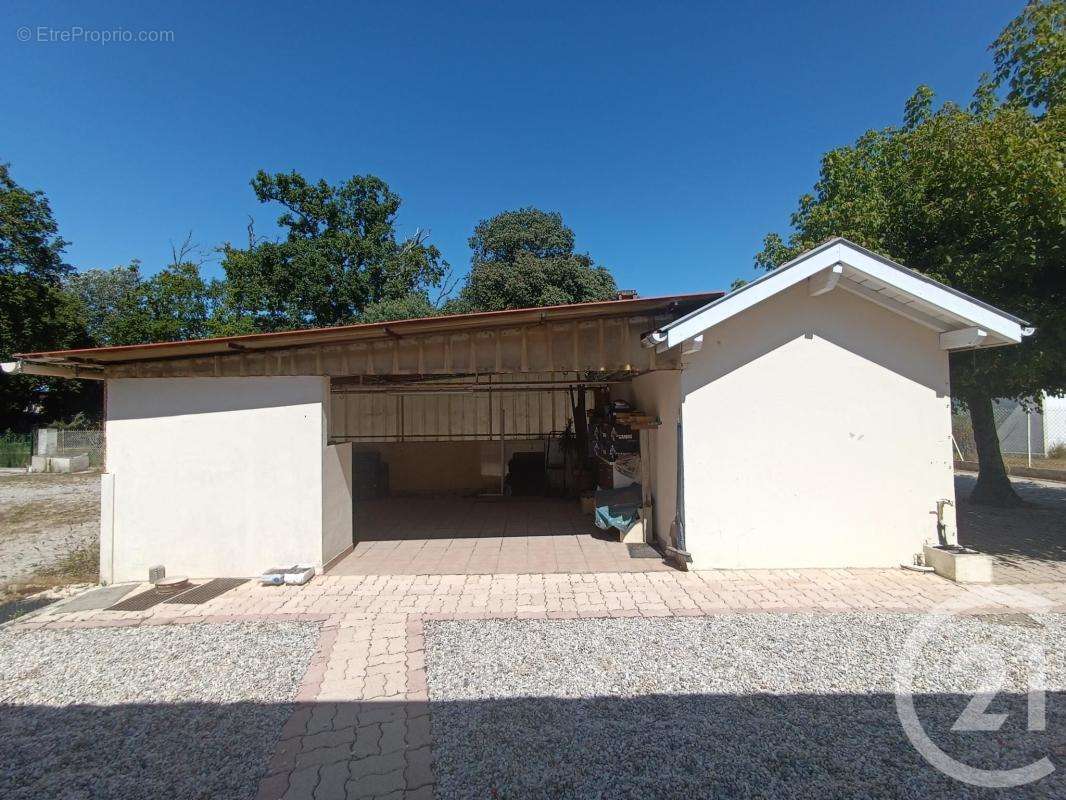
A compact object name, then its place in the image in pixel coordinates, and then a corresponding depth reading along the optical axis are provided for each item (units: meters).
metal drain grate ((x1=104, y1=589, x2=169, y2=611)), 5.49
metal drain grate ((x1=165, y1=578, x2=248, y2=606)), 5.70
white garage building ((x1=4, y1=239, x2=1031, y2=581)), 6.33
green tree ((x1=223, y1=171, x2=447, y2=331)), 23.88
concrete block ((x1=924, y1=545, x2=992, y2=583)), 5.81
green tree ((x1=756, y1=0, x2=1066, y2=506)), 6.18
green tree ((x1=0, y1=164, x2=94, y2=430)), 24.55
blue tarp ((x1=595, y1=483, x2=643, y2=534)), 7.70
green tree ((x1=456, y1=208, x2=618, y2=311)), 22.62
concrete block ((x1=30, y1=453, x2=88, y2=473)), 19.84
